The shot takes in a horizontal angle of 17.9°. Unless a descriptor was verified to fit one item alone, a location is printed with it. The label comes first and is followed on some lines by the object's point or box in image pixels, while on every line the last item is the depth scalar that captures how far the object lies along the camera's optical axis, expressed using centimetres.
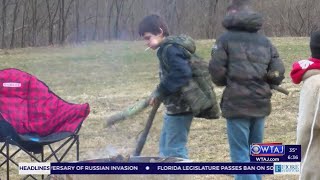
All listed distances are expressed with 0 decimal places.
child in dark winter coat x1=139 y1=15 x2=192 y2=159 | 591
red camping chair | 711
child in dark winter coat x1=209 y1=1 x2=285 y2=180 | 575
